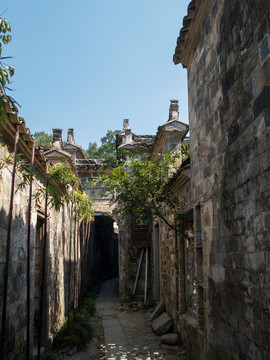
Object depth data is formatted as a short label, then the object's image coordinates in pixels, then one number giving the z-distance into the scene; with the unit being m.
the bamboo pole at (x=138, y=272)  12.49
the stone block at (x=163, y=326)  7.34
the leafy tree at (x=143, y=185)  6.83
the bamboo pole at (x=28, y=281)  4.04
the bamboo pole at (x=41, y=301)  4.57
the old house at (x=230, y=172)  2.81
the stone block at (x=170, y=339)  6.55
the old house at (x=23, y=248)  3.97
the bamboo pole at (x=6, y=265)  3.24
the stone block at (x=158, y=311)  8.54
